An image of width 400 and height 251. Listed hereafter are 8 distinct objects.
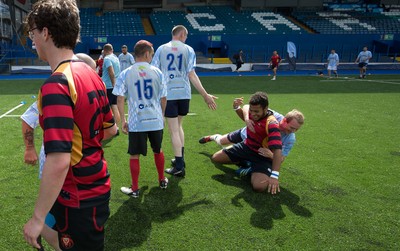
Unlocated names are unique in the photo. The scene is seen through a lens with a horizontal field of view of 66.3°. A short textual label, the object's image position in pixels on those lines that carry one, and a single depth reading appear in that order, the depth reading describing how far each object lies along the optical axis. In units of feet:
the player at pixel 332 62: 65.52
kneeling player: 13.28
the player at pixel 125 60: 35.83
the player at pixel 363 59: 64.18
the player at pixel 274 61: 65.28
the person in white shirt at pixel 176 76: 15.25
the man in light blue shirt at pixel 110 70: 22.68
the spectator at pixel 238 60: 80.22
